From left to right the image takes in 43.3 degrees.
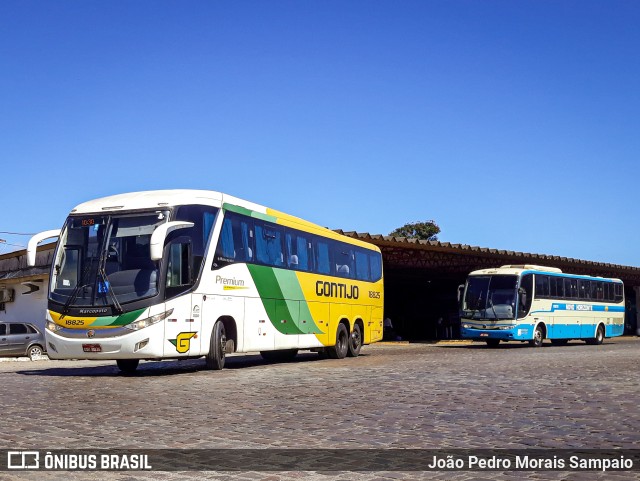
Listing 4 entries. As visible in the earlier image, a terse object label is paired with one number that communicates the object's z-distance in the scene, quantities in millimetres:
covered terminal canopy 37625
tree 83812
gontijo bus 14344
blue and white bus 30953
